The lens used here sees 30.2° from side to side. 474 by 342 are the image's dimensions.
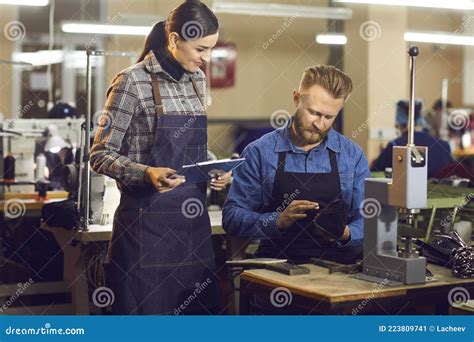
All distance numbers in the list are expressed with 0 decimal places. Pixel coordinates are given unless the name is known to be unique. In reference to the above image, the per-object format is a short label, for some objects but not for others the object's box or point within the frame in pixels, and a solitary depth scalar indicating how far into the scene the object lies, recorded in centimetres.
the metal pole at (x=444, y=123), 922
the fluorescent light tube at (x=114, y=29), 531
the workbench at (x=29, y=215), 413
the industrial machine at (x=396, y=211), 255
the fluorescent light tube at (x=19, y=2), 616
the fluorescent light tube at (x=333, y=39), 827
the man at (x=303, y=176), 302
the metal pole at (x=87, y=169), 347
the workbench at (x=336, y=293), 244
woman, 303
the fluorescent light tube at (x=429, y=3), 679
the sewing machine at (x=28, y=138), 479
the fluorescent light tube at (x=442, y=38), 840
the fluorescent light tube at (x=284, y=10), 690
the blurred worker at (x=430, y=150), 523
